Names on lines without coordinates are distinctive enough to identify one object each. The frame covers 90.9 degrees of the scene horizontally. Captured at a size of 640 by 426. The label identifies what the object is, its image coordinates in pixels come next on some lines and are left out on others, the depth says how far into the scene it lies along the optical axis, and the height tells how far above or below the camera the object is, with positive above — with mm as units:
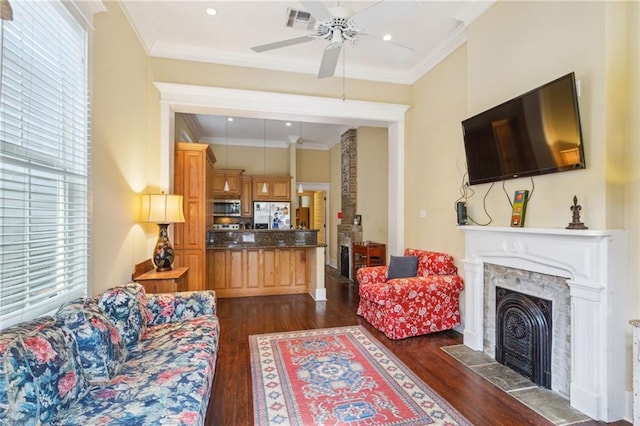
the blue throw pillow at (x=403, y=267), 4012 -673
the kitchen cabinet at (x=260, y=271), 5223 -970
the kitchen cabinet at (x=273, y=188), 8070 +670
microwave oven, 7844 +170
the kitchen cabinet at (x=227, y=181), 7618 +774
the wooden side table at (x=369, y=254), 6000 -772
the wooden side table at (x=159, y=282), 3090 -675
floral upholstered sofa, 1305 -854
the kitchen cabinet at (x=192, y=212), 4406 +25
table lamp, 3262 -24
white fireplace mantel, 2068 -676
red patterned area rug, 2111 -1359
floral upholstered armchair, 3438 -968
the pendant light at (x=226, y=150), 7709 +1685
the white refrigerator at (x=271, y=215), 8109 -26
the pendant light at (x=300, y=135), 7183 +1987
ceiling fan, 2199 +1443
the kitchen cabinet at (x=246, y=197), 8031 +433
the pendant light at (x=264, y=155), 8409 +1594
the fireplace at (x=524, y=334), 2488 -1015
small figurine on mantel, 2173 -15
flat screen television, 2252 +659
